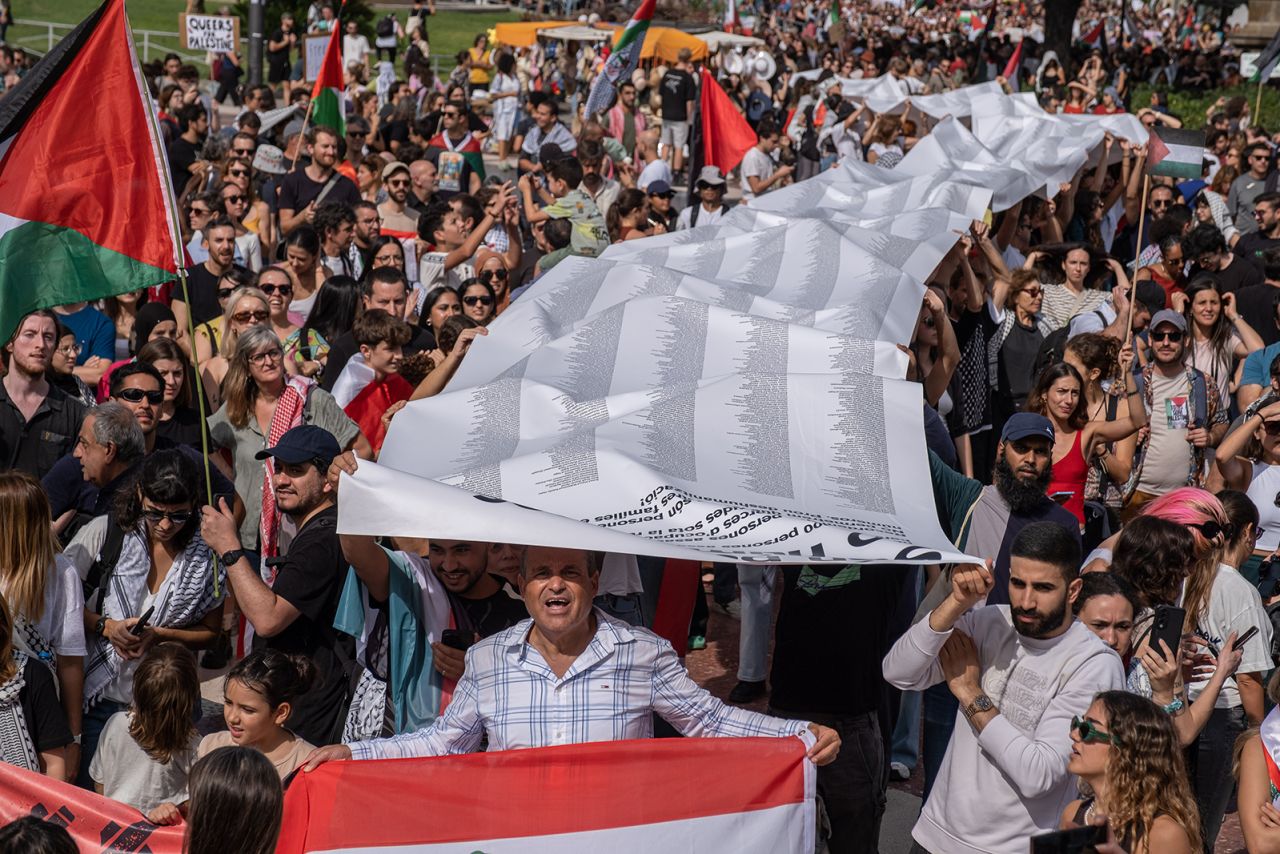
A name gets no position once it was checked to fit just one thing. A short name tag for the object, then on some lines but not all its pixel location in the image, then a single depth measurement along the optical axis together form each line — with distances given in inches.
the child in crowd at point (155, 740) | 187.3
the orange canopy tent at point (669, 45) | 1200.2
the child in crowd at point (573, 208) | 407.8
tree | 1152.8
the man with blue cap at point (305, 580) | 196.7
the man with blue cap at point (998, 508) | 219.6
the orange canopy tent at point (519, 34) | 1310.3
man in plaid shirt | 167.2
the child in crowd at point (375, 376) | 289.7
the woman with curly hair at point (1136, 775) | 147.2
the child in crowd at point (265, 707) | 179.0
